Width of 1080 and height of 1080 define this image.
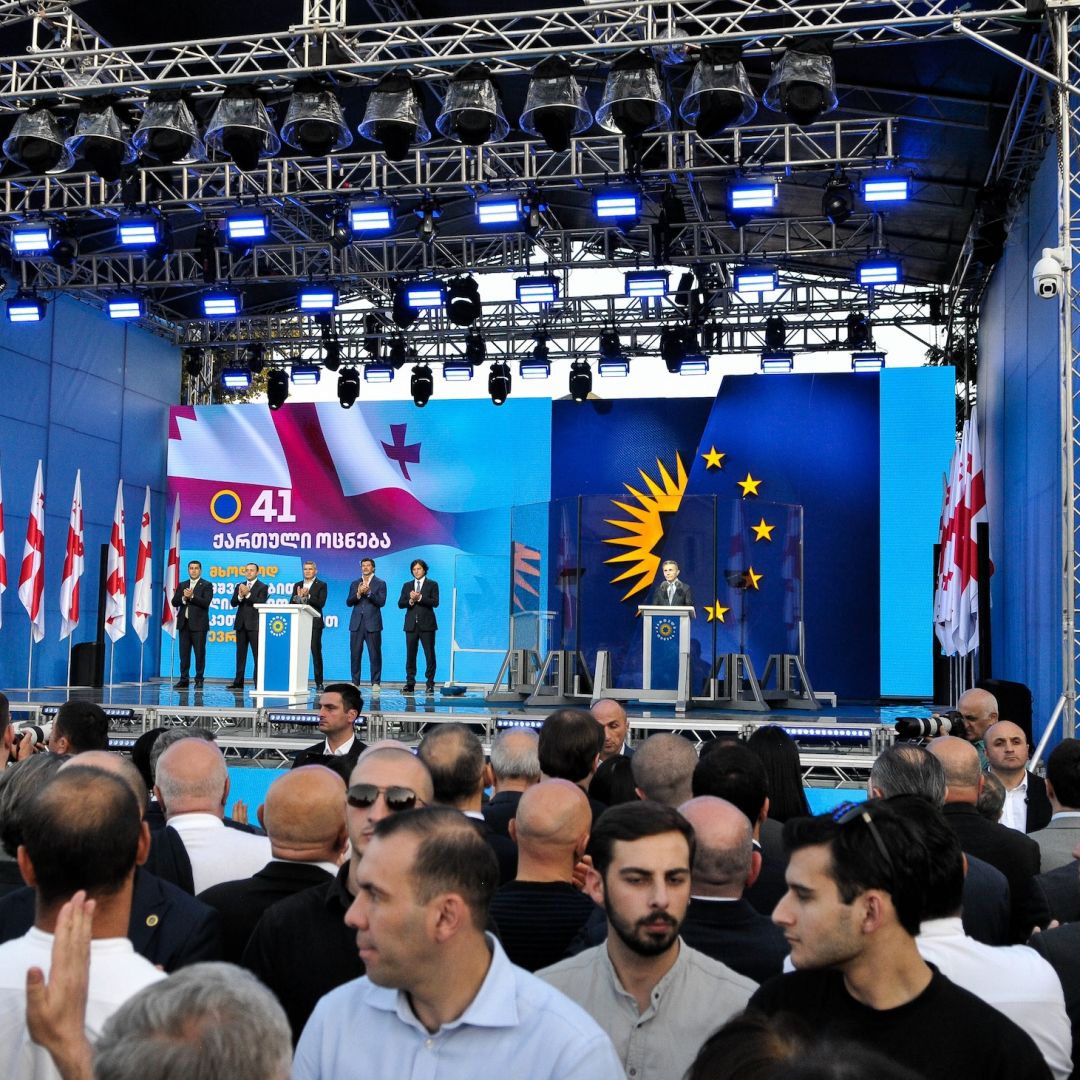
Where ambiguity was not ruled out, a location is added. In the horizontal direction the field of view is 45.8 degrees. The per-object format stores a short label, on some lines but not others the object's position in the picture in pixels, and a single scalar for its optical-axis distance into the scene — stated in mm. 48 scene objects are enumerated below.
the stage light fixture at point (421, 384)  18469
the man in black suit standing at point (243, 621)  15336
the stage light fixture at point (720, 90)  9328
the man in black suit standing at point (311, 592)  13836
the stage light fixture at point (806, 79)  9352
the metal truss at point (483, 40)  9508
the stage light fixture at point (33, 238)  13680
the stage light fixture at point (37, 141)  10570
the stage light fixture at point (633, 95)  9445
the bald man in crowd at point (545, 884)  2824
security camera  8281
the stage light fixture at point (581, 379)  18391
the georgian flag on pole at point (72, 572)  15539
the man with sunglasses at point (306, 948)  2428
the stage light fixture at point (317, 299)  15453
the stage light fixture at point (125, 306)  15602
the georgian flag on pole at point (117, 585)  16125
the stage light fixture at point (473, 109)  9773
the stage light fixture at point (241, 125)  10156
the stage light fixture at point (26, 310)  15562
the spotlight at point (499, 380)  18125
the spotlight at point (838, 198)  12617
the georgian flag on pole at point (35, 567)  14734
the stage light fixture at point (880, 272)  13898
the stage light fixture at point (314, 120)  9961
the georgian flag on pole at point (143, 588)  16859
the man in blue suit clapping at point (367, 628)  15031
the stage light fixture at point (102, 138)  10375
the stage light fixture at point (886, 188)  11742
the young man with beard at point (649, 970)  2162
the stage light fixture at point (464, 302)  15484
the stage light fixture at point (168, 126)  10219
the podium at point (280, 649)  12664
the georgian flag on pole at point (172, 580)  17203
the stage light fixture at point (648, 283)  14250
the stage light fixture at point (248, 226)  13312
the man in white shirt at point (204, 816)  3434
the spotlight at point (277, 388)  18625
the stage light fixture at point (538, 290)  14766
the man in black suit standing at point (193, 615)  15375
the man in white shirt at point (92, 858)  1964
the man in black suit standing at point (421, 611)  15023
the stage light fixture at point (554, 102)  9672
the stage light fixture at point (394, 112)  9945
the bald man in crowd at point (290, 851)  2869
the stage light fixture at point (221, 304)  15719
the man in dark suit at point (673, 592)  12117
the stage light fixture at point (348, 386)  18406
